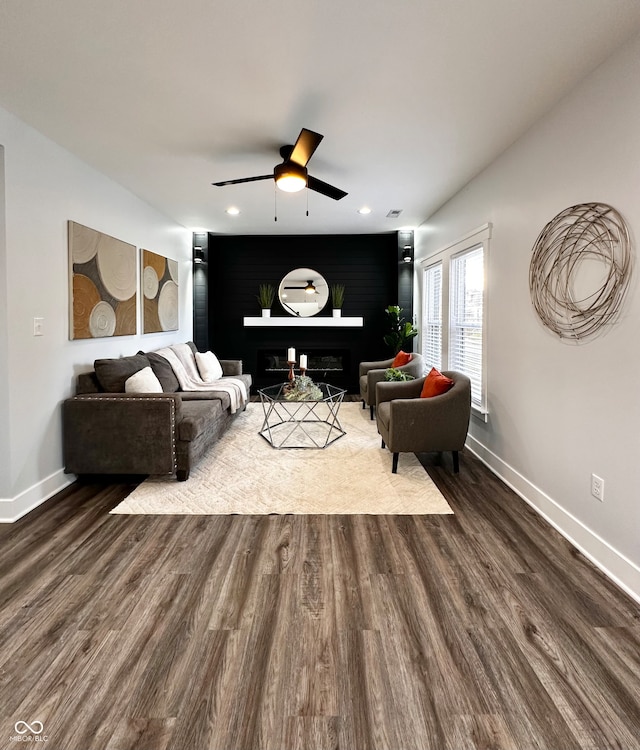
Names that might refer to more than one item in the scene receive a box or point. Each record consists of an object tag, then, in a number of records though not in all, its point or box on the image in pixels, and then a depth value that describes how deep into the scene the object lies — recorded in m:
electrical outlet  2.37
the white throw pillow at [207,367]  5.69
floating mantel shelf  7.30
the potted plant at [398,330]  6.75
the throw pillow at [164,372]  4.57
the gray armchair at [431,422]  3.63
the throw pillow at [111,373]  3.70
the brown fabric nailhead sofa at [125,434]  3.43
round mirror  7.45
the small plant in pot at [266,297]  7.27
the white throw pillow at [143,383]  3.70
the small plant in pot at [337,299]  7.30
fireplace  7.58
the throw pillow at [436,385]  3.81
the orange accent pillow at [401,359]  5.77
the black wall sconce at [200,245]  6.92
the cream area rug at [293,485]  3.06
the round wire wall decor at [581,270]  2.26
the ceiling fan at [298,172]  3.03
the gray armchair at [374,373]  5.57
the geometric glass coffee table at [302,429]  4.53
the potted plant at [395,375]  5.07
